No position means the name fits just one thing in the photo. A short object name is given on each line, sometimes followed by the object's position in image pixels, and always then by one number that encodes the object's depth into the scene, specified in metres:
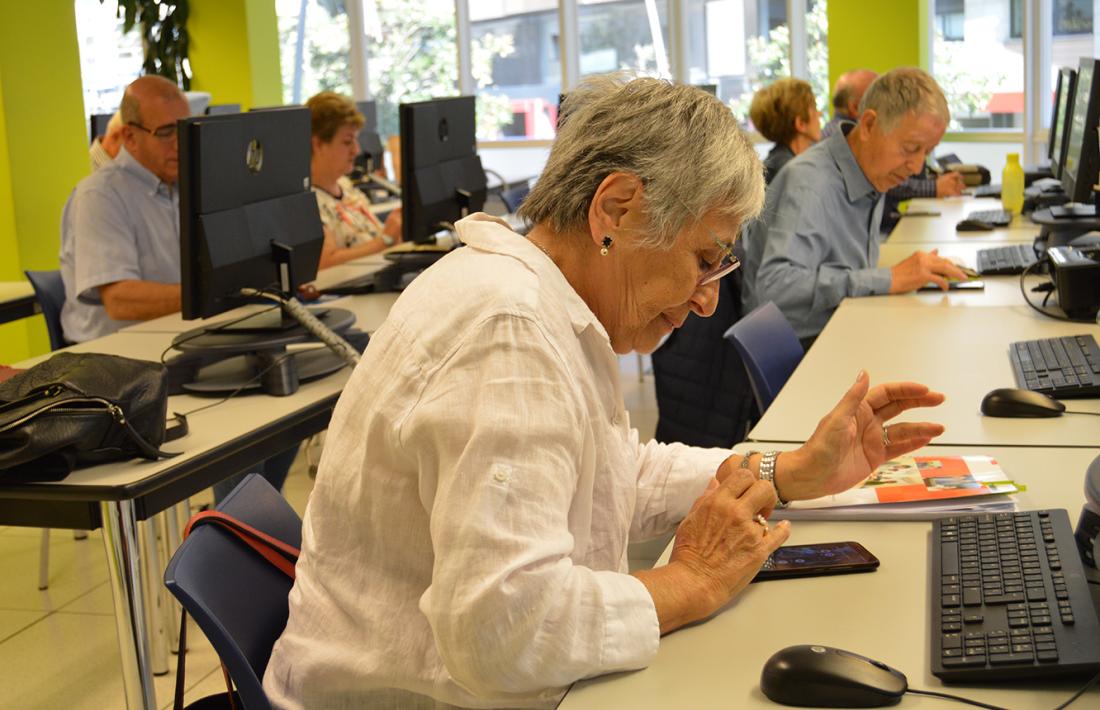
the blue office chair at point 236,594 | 1.24
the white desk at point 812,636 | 1.10
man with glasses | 3.33
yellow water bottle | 4.89
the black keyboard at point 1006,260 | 3.42
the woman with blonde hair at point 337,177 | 4.33
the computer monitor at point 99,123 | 5.77
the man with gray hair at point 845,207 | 3.17
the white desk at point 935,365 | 1.93
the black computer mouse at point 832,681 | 1.06
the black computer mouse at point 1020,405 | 1.98
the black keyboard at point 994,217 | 4.55
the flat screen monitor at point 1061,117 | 4.30
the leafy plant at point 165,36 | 8.82
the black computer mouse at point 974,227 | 4.43
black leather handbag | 1.93
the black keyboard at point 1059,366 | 2.08
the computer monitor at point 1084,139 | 3.48
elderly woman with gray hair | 1.08
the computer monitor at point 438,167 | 3.65
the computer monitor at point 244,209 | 2.43
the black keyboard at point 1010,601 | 1.09
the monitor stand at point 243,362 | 2.54
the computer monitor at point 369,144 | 7.60
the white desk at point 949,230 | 4.26
